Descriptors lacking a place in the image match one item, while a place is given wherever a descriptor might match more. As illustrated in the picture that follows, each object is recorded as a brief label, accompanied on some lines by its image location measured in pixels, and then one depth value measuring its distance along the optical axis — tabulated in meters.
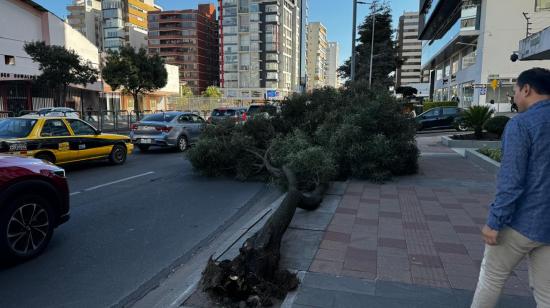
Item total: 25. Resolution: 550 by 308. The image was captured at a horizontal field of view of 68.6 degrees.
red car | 4.36
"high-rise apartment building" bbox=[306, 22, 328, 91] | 164.38
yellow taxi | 9.41
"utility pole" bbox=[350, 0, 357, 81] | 21.75
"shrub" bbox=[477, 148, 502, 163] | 10.10
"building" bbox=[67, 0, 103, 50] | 137.00
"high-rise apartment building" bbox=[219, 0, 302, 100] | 119.50
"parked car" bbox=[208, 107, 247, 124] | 19.61
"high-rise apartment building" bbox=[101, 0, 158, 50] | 127.44
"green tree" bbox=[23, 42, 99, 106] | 27.27
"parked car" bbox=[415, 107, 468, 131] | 23.67
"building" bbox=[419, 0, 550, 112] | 37.75
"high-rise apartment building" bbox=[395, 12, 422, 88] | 150.88
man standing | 2.32
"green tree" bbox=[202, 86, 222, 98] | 105.19
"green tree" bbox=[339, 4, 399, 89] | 50.31
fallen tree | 7.29
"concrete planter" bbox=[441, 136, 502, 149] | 13.55
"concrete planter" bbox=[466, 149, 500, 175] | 9.41
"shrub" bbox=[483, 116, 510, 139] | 14.48
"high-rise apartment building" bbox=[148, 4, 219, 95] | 127.62
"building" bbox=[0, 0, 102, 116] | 32.75
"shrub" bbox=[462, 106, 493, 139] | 14.66
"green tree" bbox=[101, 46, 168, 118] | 33.44
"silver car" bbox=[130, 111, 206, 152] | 14.84
